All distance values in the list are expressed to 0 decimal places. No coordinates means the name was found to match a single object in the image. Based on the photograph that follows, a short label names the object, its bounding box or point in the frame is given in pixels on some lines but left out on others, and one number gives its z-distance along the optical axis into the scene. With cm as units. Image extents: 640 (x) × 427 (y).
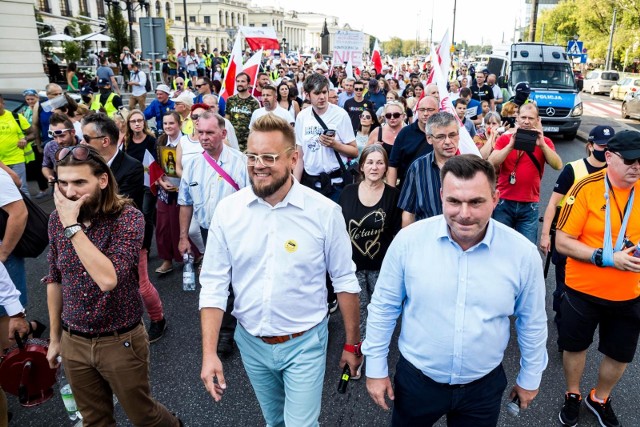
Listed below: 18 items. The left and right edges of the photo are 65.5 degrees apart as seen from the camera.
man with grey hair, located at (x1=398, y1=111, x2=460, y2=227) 377
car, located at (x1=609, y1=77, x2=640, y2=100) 2691
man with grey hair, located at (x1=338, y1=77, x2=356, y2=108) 1125
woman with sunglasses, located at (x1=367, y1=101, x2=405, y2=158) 612
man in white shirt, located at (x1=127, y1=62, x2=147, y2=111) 1513
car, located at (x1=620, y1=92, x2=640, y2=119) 1987
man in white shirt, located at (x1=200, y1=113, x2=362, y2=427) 237
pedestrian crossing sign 2092
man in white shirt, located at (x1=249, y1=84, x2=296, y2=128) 719
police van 1457
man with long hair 255
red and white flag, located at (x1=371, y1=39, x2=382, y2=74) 1617
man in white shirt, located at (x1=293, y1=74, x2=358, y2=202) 565
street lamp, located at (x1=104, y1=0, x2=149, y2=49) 1720
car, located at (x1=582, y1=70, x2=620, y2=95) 3400
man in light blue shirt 214
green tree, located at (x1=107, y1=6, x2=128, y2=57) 2311
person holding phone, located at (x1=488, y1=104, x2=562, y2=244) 454
